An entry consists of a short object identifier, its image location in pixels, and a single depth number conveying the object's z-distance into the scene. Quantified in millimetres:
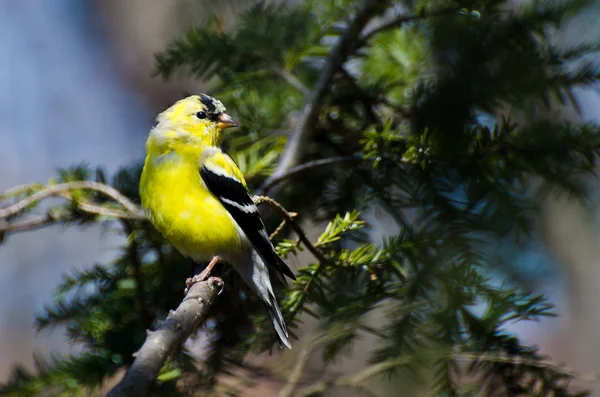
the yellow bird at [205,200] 4430
